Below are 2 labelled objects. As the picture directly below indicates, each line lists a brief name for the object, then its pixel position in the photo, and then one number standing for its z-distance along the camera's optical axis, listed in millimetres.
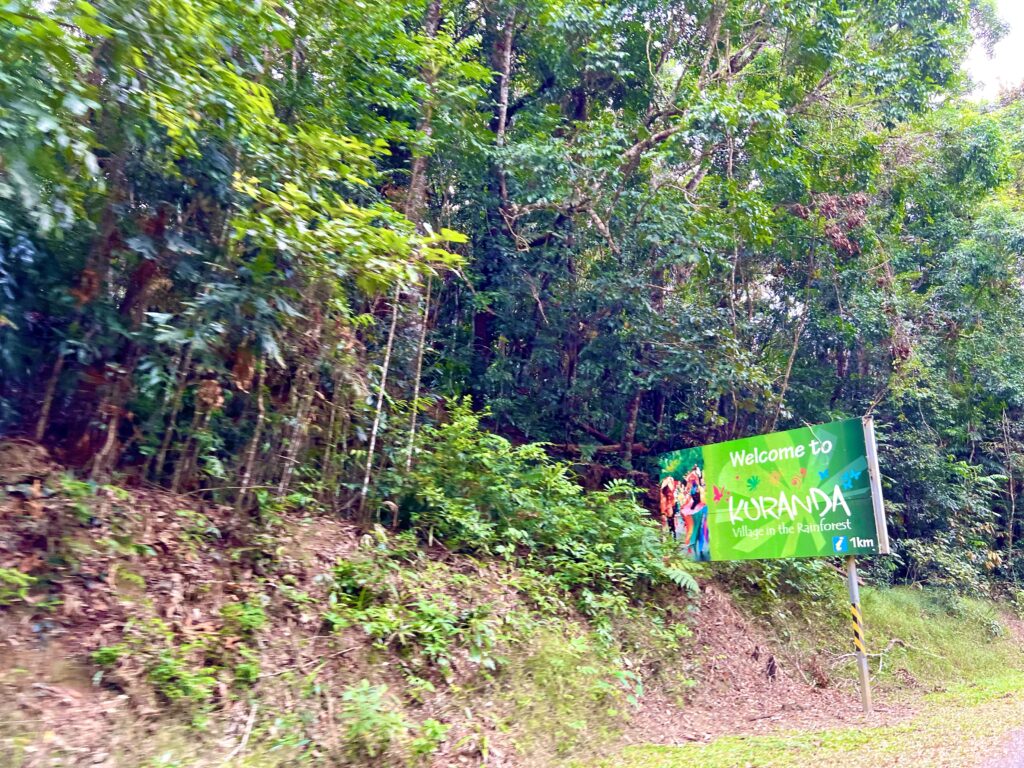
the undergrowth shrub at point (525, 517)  9328
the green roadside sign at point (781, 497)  9523
